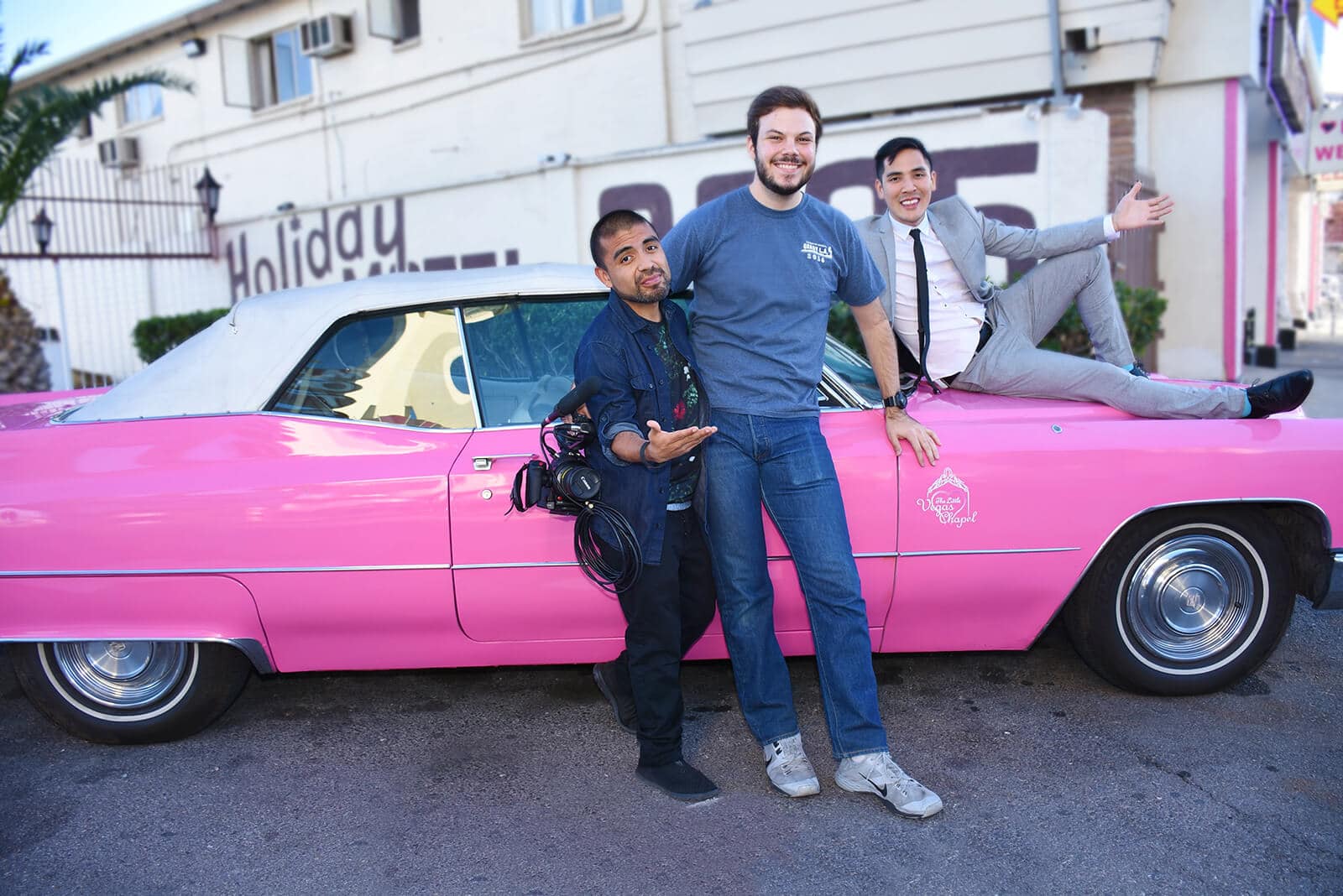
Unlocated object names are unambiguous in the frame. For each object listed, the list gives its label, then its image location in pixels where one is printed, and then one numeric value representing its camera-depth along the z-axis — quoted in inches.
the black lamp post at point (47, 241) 438.9
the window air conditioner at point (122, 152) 704.4
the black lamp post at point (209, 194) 560.1
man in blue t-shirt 113.3
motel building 342.6
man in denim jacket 109.0
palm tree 392.2
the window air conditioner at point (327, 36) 544.7
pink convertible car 123.7
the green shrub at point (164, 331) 488.4
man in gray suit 140.6
